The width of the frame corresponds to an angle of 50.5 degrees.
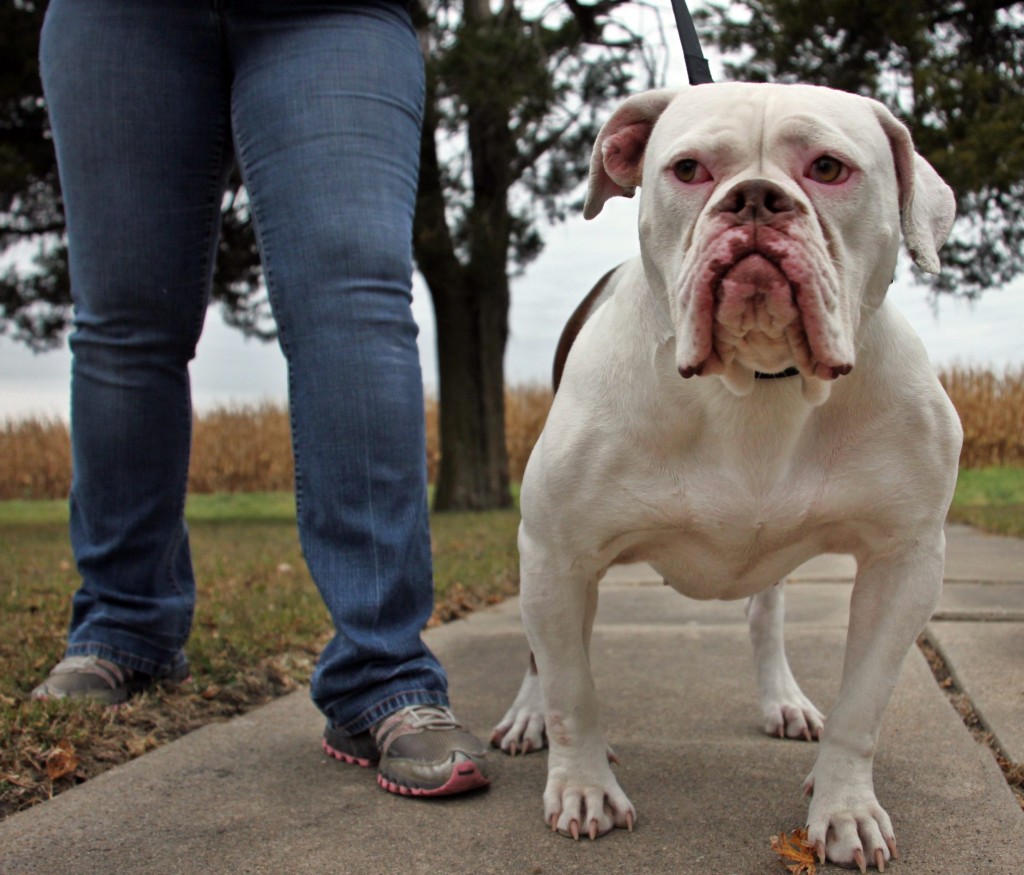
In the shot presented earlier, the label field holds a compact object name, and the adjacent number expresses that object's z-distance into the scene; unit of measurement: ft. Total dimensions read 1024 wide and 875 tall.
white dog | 5.34
